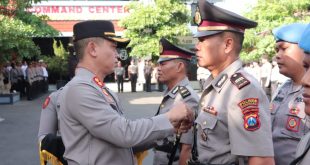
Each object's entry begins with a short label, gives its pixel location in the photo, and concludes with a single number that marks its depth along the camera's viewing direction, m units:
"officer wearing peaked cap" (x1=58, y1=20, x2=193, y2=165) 2.46
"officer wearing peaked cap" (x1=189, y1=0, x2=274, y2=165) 2.43
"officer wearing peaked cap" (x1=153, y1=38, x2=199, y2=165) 3.50
